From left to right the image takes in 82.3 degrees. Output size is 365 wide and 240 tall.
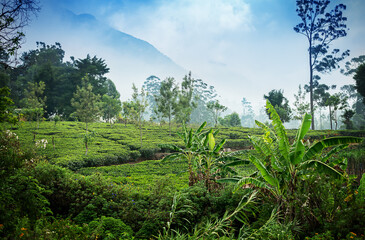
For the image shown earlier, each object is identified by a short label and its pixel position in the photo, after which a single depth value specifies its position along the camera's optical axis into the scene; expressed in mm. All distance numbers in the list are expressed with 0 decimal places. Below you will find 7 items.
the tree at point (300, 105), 23848
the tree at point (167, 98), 20766
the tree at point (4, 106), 7355
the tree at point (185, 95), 25625
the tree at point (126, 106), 22400
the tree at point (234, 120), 34984
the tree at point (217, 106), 25941
